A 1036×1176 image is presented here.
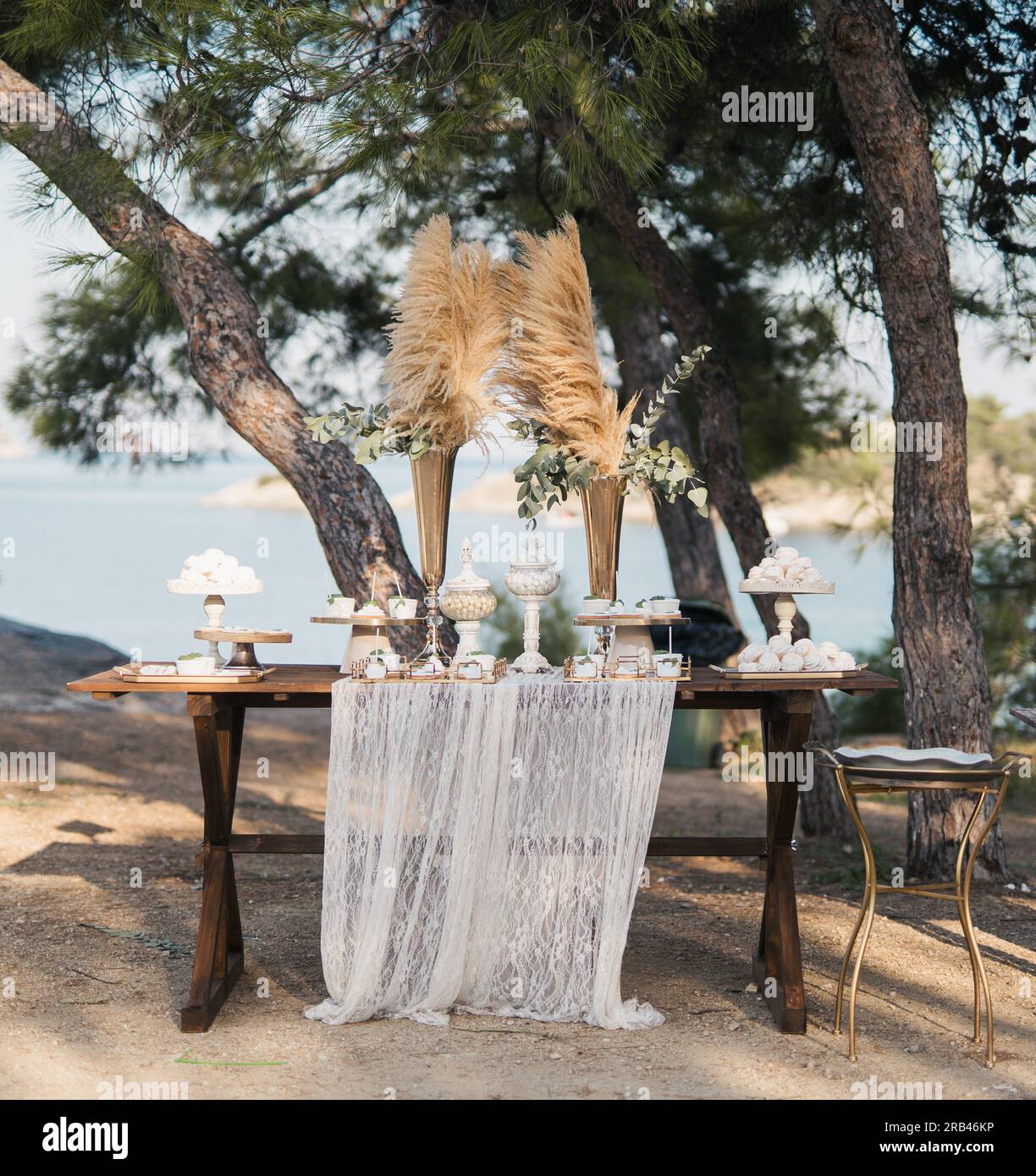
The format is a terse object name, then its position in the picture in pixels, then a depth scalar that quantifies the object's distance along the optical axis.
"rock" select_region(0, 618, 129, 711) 8.66
